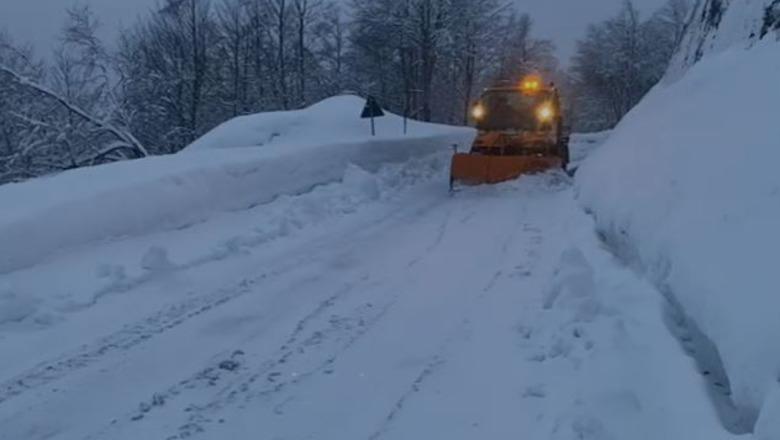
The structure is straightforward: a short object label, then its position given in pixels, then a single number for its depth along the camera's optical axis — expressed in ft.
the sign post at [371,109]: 62.28
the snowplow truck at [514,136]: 47.39
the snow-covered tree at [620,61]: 210.18
